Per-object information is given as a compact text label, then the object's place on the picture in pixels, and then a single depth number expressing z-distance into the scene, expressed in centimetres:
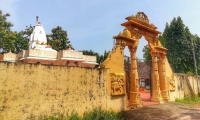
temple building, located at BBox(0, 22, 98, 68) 1380
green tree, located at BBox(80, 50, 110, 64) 2870
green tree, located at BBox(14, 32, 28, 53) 2335
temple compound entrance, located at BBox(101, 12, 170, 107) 780
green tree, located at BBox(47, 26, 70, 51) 2862
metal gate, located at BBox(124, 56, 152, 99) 866
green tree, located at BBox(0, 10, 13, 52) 1866
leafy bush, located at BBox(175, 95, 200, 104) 1220
